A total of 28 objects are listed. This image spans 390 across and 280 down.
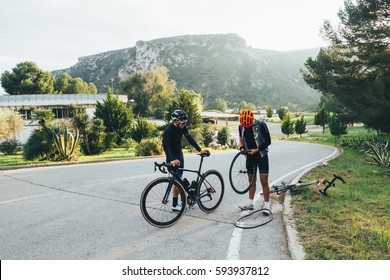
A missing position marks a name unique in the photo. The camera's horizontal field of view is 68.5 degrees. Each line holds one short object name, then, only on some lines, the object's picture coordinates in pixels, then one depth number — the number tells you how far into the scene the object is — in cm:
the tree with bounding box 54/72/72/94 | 8304
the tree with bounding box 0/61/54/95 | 7006
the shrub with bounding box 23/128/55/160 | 1345
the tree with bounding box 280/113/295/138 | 3988
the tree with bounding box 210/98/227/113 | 10000
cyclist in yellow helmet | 555
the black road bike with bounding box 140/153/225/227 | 470
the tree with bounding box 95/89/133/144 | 2431
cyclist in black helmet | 517
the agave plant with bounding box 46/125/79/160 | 1365
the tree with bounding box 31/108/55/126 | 1751
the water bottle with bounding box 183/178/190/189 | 516
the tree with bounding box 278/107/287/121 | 6390
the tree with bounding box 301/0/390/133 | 1845
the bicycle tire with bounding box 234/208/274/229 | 496
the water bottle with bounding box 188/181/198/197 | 533
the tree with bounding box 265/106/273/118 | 7744
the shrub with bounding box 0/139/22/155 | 1805
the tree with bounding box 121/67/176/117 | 7656
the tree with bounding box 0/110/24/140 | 2094
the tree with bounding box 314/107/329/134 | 3974
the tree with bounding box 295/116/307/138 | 3822
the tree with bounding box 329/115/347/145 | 2959
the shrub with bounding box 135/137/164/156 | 1659
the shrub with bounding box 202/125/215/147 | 2568
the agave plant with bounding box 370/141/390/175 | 1263
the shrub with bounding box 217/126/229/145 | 2655
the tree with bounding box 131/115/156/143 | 2472
